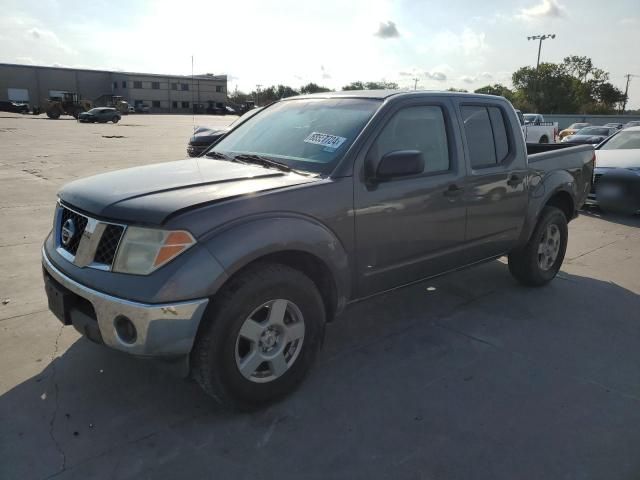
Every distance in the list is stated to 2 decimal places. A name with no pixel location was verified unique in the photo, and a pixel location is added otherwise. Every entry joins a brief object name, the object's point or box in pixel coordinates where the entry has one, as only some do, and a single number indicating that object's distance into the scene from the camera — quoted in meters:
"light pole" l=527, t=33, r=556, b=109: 59.84
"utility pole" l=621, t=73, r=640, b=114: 86.51
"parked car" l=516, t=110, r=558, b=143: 22.38
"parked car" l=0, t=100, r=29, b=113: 57.09
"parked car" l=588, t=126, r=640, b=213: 8.39
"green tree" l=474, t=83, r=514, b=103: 79.56
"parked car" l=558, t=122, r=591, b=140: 27.64
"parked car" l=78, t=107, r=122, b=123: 40.28
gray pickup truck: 2.46
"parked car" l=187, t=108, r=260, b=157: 9.58
